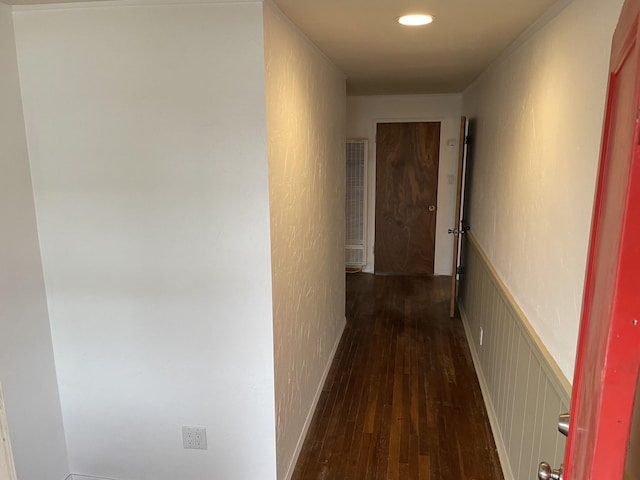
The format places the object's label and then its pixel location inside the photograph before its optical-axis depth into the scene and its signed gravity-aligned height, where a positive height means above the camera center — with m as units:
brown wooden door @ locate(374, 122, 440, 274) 5.59 -0.36
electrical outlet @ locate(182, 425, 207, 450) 2.10 -1.19
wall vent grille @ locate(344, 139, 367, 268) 5.72 -0.45
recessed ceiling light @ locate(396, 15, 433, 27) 1.96 +0.61
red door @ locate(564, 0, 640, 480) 0.55 -0.16
